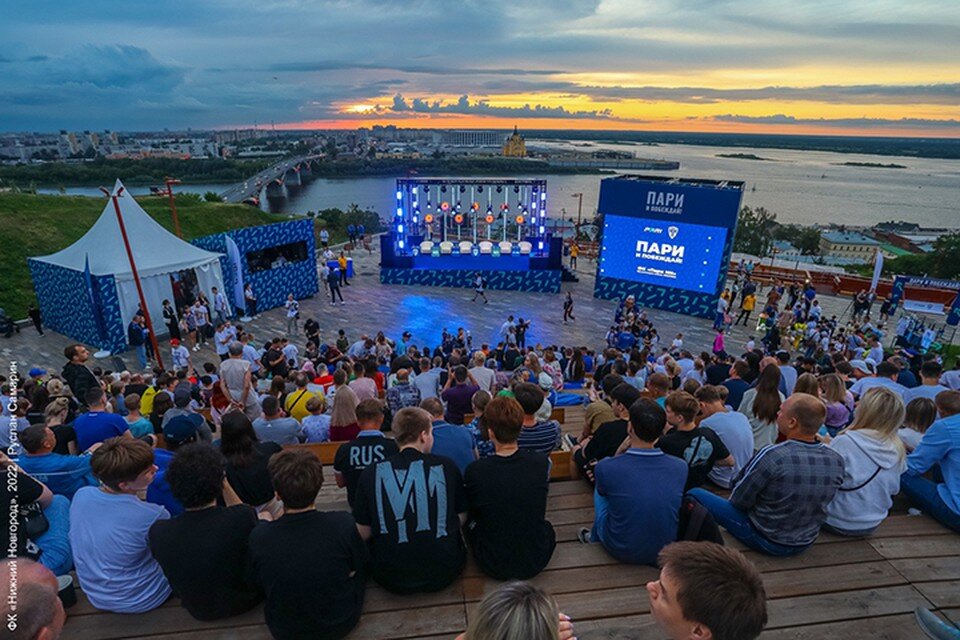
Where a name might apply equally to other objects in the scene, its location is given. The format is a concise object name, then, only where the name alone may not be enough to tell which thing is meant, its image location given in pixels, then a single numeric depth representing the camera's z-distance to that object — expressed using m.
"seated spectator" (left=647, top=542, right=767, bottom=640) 1.53
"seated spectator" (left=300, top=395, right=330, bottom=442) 5.16
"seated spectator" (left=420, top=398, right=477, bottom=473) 3.46
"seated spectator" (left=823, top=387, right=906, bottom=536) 3.09
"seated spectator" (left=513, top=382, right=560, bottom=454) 3.67
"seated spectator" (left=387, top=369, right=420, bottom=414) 6.03
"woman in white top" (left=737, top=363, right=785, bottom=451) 4.13
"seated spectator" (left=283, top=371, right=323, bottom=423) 5.78
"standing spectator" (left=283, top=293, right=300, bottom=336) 14.75
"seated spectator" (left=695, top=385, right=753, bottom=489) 3.68
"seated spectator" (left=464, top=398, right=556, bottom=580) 2.67
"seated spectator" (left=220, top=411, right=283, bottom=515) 3.26
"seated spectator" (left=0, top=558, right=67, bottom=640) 1.47
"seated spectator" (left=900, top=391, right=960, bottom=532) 3.30
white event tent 12.68
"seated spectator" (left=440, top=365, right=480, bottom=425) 6.01
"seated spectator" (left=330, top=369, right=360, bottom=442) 4.86
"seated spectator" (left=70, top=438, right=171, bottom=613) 2.51
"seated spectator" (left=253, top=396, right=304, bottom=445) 4.86
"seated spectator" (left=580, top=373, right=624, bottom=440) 4.28
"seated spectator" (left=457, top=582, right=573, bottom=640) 1.35
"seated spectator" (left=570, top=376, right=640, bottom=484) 3.65
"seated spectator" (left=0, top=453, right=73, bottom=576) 2.63
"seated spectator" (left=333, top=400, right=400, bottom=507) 3.29
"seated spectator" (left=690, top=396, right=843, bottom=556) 2.78
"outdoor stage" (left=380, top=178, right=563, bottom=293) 20.95
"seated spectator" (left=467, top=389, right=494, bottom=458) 3.96
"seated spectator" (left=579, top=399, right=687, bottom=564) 2.78
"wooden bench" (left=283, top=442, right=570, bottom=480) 4.05
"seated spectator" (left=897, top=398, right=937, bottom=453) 3.82
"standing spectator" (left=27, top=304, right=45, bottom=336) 13.66
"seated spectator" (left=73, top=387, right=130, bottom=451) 4.36
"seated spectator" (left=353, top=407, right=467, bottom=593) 2.57
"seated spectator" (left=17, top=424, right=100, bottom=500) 3.29
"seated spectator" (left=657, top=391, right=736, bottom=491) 3.36
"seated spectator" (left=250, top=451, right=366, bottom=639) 2.27
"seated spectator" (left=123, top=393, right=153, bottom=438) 4.81
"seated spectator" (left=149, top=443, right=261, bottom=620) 2.38
